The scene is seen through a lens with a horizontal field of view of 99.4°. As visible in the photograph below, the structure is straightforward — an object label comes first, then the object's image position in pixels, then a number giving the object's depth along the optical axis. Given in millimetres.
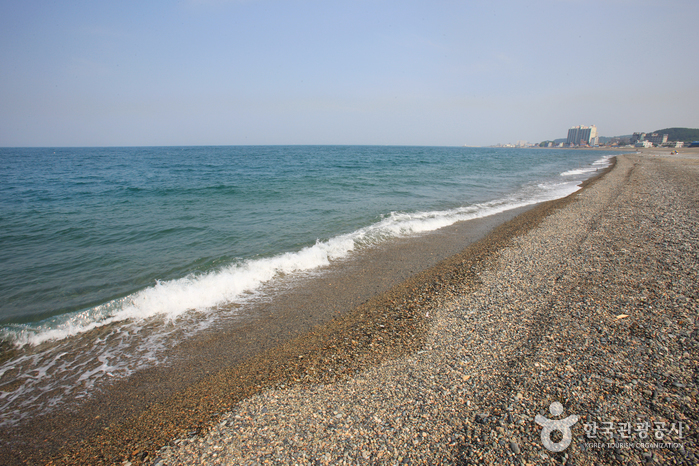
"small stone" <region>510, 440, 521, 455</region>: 2957
